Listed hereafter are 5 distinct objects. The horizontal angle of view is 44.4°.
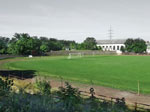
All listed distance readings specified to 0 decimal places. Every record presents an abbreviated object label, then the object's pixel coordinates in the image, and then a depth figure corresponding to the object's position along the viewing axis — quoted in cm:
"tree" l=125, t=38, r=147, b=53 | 11325
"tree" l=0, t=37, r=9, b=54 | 7606
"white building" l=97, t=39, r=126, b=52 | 14712
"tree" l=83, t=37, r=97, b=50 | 12669
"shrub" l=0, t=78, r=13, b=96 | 511
